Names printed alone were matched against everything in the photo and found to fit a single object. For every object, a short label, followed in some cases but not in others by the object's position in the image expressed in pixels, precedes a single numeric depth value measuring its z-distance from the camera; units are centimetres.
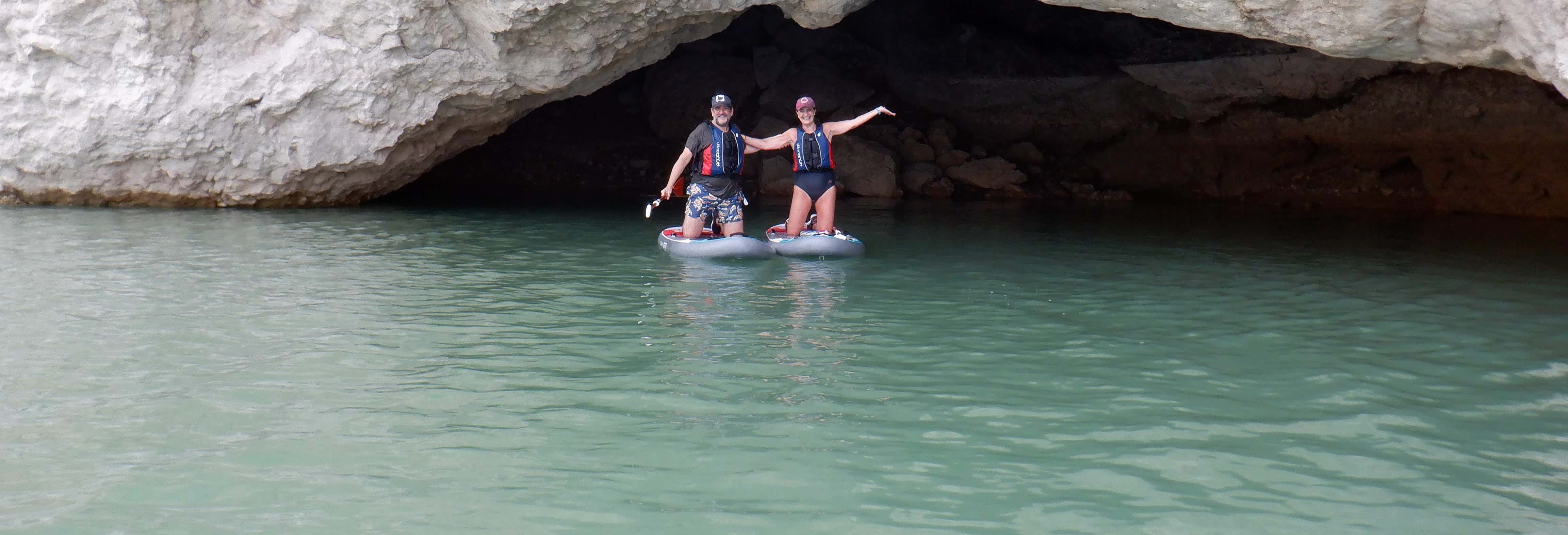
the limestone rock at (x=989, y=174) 1756
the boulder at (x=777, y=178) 1750
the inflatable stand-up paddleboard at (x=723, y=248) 924
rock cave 1146
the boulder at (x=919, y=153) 1808
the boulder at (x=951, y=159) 1797
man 968
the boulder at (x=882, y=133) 1825
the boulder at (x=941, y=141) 1819
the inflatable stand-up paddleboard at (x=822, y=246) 939
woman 969
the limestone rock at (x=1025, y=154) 1791
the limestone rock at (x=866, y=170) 1716
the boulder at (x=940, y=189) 1741
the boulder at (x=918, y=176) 1758
